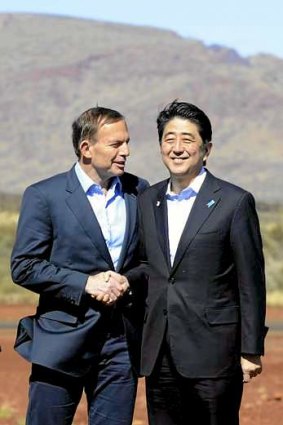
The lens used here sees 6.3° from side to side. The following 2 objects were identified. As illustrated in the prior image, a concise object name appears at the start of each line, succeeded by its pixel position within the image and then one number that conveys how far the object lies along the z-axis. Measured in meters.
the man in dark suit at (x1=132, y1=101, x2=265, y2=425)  10.59
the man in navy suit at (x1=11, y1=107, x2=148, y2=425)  10.71
